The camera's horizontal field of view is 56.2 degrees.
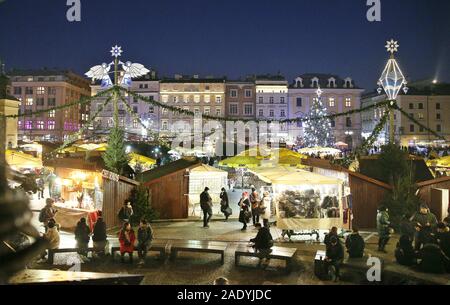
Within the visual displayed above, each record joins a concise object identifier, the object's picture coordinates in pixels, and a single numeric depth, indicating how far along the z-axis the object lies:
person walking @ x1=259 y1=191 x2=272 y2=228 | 16.06
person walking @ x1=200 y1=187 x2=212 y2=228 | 15.71
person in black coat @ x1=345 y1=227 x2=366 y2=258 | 10.77
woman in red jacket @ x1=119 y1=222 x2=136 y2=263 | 11.01
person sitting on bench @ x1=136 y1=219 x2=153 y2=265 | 11.29
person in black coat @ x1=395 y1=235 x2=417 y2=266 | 10.26
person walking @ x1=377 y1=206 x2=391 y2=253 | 12.15
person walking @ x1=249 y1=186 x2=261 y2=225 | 15.90
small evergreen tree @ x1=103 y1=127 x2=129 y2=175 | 16.23
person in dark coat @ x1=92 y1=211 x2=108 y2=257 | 11.58
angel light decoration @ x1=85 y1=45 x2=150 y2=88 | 17.47
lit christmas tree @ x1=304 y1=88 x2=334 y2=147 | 53.98
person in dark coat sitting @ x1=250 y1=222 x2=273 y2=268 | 10.92
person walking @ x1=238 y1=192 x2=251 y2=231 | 15.32
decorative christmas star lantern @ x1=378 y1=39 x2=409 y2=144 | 17.66
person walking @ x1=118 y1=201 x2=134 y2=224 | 13.52
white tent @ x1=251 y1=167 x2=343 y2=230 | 13.53
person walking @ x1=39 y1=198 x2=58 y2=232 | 12.91
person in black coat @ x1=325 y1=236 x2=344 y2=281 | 9.76
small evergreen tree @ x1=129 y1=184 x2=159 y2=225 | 15.53
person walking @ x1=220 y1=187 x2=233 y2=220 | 16.98
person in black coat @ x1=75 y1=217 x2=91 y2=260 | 11.45
